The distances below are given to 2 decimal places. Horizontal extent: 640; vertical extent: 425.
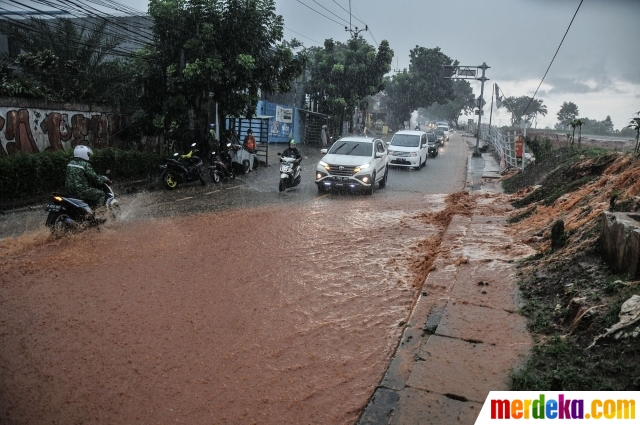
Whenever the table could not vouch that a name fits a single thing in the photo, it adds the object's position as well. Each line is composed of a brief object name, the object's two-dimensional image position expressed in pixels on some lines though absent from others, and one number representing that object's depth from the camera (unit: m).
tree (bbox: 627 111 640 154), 9.72
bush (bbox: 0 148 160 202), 10.61
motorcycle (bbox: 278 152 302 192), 14.20
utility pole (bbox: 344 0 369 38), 37.16
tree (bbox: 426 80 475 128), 87.88
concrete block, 4.70
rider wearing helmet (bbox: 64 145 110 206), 8.10
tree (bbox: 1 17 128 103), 15.11
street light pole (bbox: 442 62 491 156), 32.25
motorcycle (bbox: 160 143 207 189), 13.59
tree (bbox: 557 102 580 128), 71.50
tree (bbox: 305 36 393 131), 34.09
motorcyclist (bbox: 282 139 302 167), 14.49
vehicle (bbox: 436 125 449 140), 44.41
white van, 21.86
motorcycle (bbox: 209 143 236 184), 15.44
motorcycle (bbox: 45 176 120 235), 7.82
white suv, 13.88
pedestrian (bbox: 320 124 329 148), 34.77
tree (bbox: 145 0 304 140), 15.78
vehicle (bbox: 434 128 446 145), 39.47
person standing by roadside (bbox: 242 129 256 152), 18.39
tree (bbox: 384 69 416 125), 58.69
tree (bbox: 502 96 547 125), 89.19
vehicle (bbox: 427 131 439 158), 30.02
